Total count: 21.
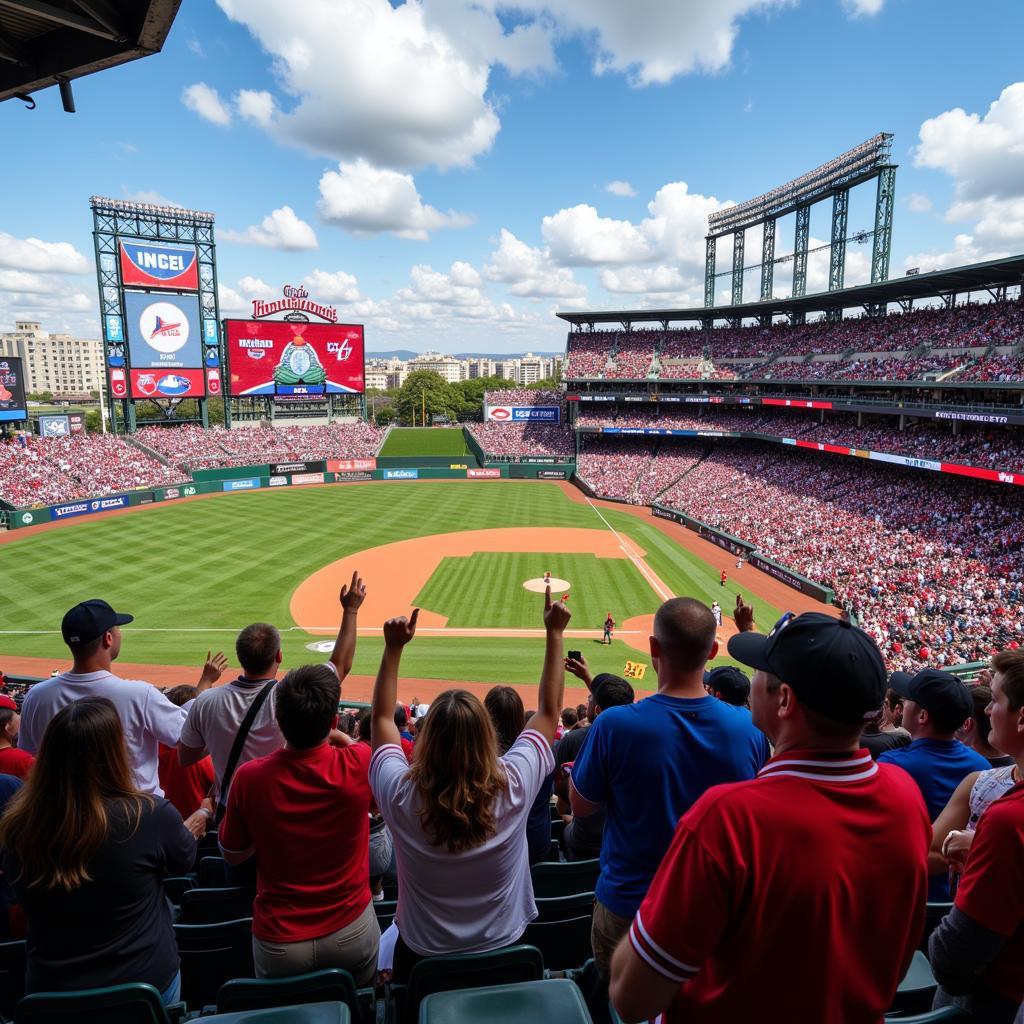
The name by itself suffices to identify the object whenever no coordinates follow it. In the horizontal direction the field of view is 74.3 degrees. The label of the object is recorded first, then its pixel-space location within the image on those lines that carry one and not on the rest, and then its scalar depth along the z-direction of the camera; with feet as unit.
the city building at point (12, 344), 618.03
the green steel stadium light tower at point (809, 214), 154.30
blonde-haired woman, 10.18
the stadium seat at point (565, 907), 13.75
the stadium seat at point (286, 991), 10.43
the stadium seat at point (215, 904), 15.16
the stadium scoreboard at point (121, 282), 183.21
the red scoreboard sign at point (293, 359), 211.41
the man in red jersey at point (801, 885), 6.49
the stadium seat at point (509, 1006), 9.20
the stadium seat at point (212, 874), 17.42
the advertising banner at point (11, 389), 157.48
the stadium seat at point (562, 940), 13.65
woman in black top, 9.82
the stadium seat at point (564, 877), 15.78
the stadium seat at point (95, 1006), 9.64
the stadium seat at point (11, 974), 12.68
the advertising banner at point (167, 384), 190.70
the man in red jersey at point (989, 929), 8.95
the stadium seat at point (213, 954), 13.53
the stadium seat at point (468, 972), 10.50
